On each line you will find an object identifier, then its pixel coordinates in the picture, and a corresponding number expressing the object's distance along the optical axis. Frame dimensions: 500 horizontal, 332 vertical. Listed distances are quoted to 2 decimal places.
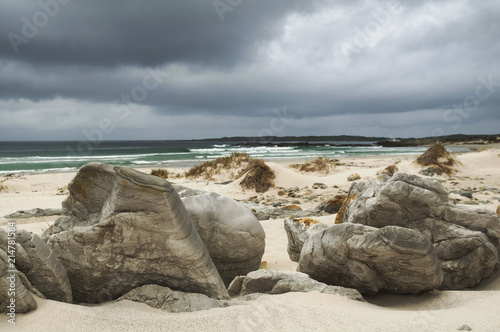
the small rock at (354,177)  14.11
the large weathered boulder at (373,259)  3.01
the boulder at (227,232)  3.87
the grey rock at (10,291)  2.23
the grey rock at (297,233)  5.02
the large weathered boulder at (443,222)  3.69
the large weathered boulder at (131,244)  2.82
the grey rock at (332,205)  8.75
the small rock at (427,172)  15.20
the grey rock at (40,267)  2.57
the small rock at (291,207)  9.41
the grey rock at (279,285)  3.21
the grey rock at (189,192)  4.71
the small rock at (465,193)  9.55
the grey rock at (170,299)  2.79
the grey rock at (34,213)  8.49
